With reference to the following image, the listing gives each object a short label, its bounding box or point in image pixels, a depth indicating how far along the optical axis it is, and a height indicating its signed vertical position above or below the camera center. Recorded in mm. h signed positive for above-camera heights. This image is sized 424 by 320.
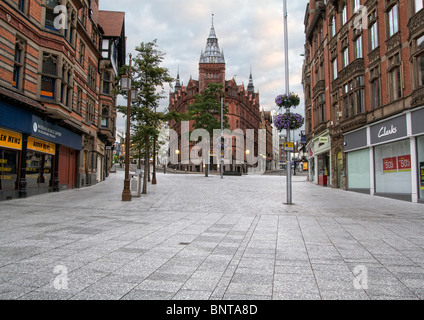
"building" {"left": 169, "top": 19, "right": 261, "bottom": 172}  75731 +22236
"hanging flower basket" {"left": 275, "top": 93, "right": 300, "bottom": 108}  15094 +3626
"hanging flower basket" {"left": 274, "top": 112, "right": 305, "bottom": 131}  15453 +2659
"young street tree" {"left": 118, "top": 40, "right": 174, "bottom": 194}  19828 +5601
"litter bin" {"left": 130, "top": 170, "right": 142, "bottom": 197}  16906 -818
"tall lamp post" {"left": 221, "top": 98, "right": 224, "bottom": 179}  40919 +4279
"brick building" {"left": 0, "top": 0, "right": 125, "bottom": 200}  13492 +4275
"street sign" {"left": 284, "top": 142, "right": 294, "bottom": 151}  14977 +1338
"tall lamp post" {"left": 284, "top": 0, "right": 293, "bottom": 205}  15383 +6258
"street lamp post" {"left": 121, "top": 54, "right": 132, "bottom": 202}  14961 +1548
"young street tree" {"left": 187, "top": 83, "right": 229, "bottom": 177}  44906 +9832
